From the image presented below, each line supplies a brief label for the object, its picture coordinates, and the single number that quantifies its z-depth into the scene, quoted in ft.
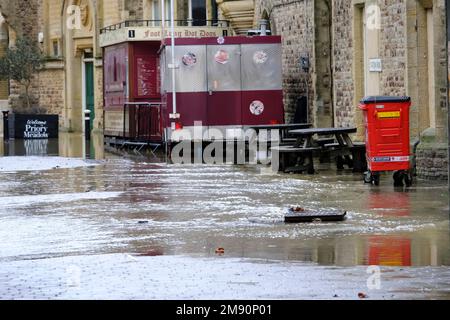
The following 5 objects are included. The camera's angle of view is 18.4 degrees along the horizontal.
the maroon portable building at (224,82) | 99.91
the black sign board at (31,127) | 139.03
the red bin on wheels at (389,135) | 65.64
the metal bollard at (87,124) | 127.04
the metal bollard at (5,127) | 143.54
